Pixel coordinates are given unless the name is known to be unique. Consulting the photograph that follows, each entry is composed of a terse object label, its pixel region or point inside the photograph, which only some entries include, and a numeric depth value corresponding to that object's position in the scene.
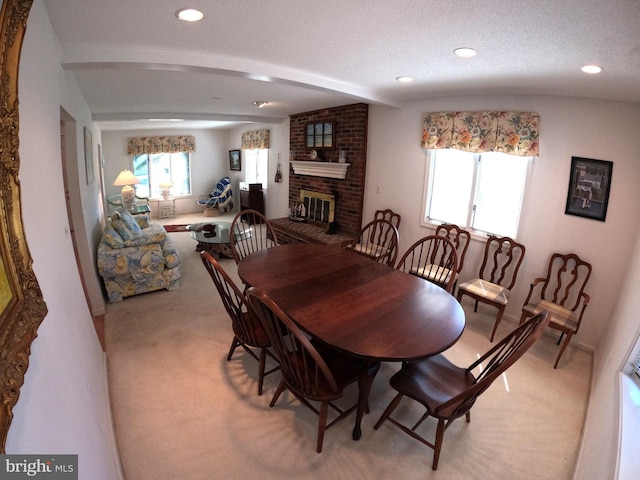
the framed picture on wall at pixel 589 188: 2.70
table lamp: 6.41
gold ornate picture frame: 0.72
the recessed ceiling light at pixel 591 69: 1.92
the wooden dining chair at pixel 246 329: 2.06
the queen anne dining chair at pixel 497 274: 2.99
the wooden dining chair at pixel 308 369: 1.51
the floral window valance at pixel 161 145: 7.73
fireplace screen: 4.96
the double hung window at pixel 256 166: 7.59
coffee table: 4.86
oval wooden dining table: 1.59
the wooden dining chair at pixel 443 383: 1.45
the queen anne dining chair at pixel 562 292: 2.66
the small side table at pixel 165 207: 8.02
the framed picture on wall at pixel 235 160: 8.48
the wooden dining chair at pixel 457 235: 3.49
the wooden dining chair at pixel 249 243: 2.81
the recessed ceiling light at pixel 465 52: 1.92
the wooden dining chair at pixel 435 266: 2.65
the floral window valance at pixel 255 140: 6.84
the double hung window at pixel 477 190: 3.30
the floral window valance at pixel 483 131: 2.99
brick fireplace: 4.47
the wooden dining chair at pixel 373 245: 3.80
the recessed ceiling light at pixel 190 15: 1.57
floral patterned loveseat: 3.39
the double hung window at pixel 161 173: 8.04
